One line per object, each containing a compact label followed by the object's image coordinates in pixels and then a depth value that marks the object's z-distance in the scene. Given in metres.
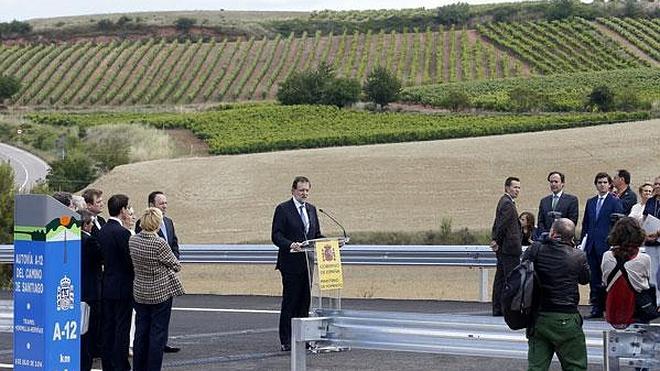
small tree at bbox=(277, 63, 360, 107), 76.50
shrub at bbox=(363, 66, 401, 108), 75.50
